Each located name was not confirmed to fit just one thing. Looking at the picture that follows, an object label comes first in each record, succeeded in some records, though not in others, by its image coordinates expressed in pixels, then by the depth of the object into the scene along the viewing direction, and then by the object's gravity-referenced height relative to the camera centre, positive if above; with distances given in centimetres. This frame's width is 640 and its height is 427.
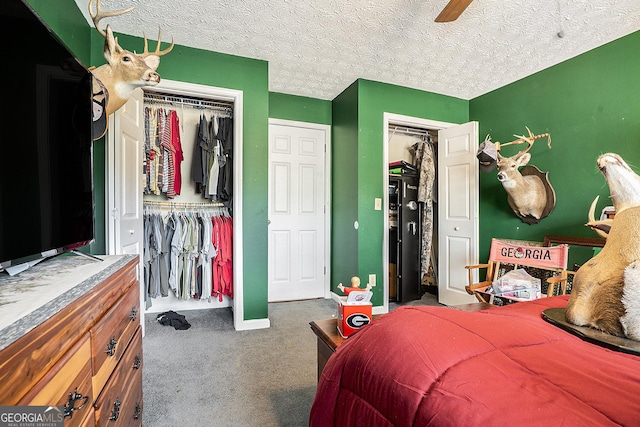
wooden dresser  49 -30
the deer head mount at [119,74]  162 +79
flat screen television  75 +22
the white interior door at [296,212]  361 -3
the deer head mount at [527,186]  272 +22
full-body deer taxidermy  77 -20
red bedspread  49 -34
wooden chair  246 -51
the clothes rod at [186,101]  293 +115
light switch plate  327 +6
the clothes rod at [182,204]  301 +6
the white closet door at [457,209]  320 +0
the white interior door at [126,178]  207 +25
